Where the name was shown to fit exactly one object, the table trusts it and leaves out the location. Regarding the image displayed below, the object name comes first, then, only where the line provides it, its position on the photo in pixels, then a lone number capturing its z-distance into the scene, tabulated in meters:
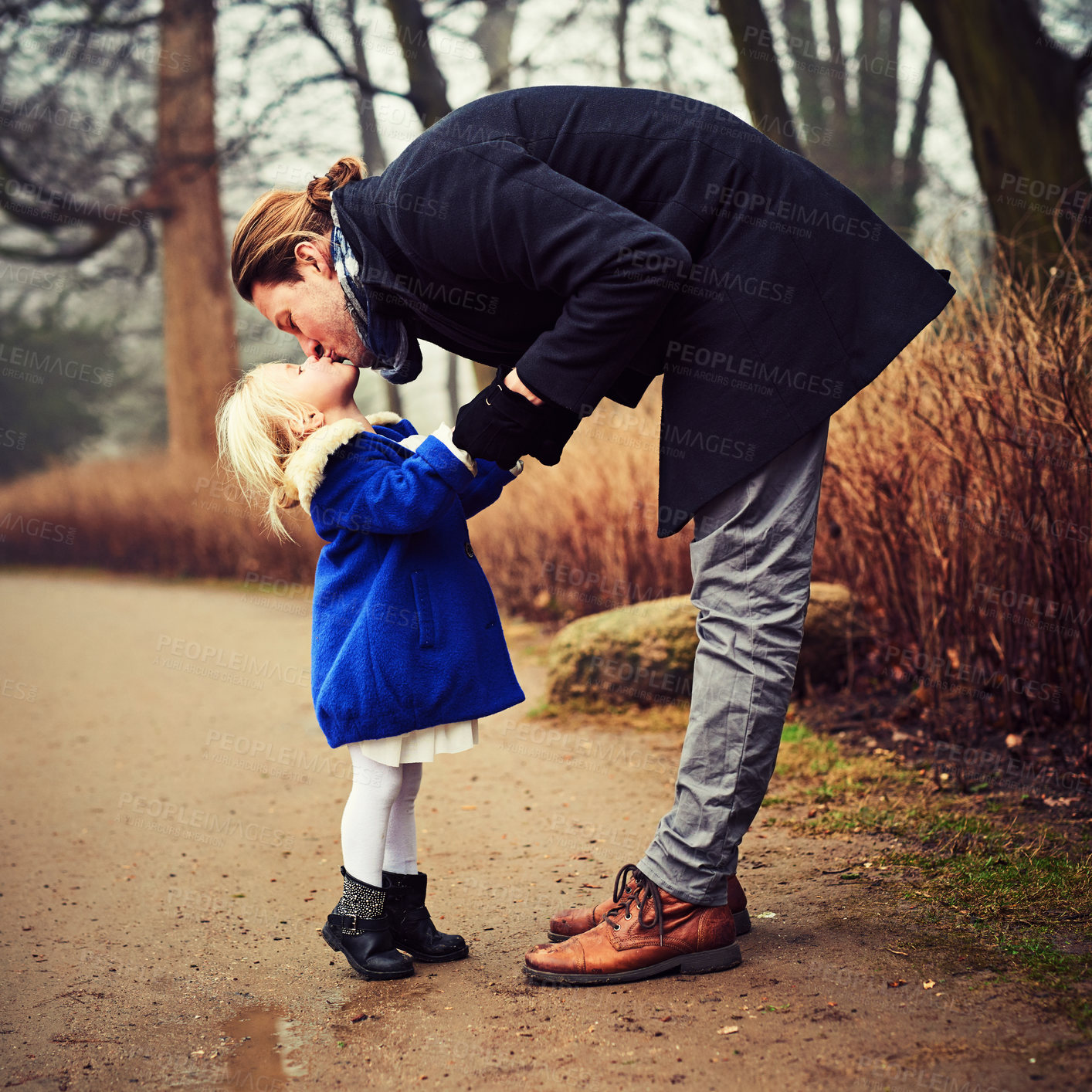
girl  2.12
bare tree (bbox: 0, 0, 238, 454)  12.27
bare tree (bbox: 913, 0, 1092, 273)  4.79
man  1.84
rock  4.36
